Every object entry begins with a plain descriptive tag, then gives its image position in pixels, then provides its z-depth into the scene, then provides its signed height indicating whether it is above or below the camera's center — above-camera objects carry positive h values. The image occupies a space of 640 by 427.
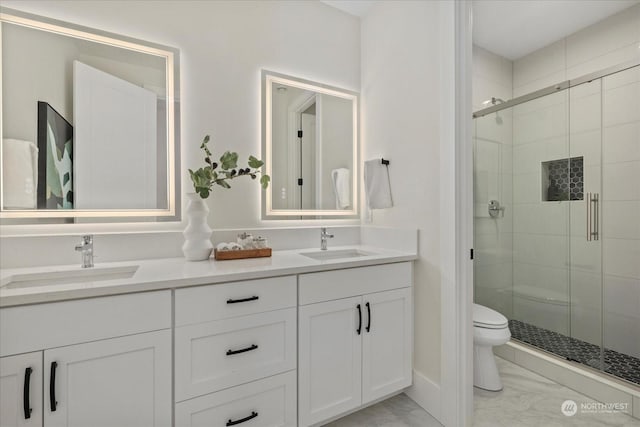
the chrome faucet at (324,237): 1.93 -0.15
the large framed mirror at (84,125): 1.31 +0.43
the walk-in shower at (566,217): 2.06 -0.03
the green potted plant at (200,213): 1.46 +0.01
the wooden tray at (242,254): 1.50 -0.21
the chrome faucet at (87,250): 1.31 -0.16
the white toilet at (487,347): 1.79 -0.82
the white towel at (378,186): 1.91 +0.18
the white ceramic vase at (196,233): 1.47 -0.09
